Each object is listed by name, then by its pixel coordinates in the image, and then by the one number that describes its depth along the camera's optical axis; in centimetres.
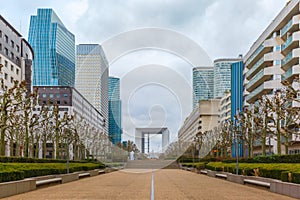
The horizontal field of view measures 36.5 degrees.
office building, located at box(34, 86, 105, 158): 10300
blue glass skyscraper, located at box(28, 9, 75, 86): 12144
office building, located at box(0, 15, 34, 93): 6375
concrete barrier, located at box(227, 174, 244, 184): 2654
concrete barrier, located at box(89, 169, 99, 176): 4164
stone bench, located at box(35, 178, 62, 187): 2204
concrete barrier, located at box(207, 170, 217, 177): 3807
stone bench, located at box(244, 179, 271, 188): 2034
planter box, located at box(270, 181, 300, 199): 1630
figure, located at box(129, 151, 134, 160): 10506
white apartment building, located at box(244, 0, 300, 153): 5038
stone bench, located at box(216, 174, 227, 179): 3261
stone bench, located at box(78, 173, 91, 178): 3559
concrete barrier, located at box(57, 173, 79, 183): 2826
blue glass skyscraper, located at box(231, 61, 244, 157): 7712
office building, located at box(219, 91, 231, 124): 9696
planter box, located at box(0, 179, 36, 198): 1667
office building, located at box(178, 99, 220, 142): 10575
